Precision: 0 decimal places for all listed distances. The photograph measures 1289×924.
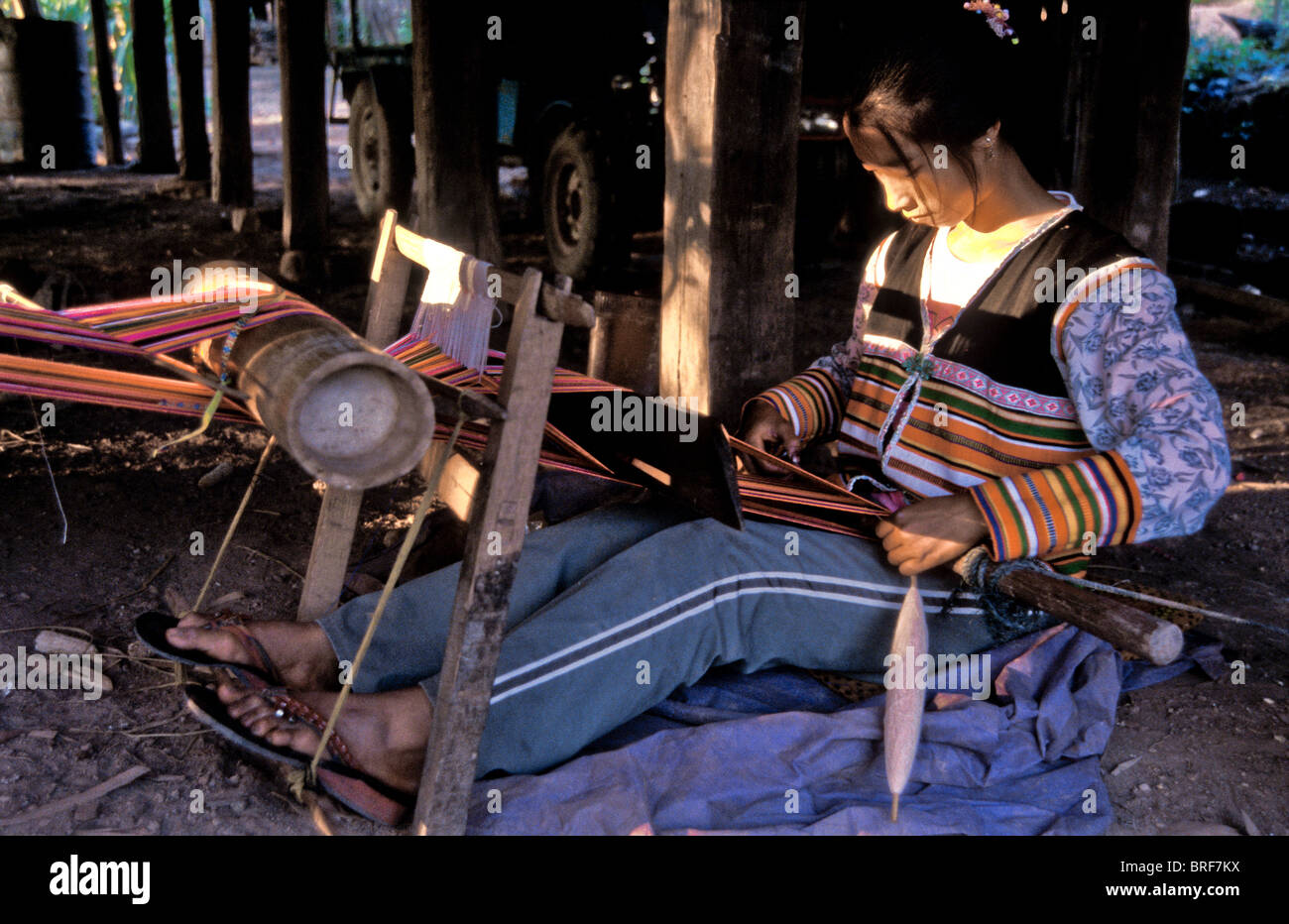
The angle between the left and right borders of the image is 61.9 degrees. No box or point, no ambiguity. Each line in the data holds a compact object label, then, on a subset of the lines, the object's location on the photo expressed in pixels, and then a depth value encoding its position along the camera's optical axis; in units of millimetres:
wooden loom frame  1600
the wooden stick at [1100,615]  1545
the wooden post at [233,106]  7543
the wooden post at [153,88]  9742
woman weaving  1857
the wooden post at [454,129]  4625
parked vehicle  6387
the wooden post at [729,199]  2285
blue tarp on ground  1892
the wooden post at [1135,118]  3387
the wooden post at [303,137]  5988
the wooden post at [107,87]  11180
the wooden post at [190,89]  9016
